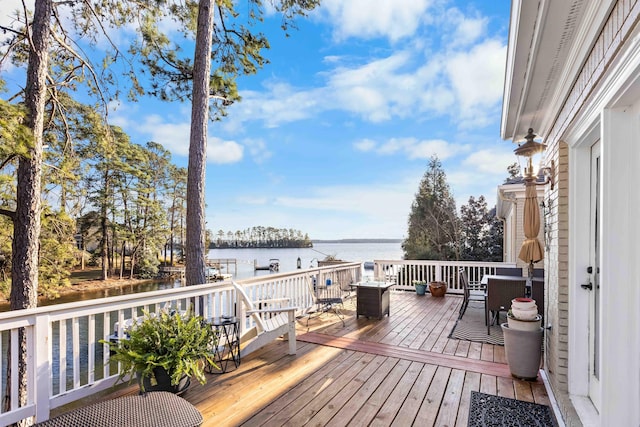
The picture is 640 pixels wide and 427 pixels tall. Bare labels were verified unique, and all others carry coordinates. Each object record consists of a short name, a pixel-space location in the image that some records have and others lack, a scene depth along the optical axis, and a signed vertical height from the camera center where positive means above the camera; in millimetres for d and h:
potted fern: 2562 -1080
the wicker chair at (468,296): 5934 -1408
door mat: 2508 -1567
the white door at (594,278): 2256 -411
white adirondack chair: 3801 -1304
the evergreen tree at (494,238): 14391 -845
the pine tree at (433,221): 14867 -102
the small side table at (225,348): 3445 -1539
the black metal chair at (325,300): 5594 -1583
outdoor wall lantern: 3535 +744
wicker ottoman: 1809 -1141
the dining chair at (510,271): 6645 -1071
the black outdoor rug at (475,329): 4688 -1745
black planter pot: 2646 -1344
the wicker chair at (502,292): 4812 -1093
